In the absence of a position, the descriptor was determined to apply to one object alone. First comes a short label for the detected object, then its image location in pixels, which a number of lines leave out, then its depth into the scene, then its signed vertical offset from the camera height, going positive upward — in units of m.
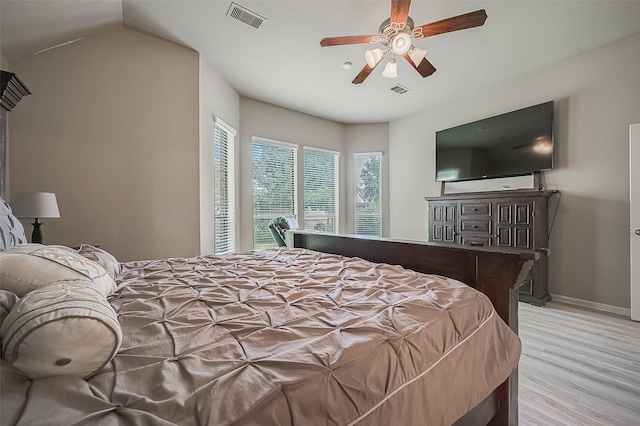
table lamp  2.19 +0.06
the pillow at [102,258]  1.47 -0.25
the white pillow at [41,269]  0.81 -0.18
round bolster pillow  0.54 -0.25
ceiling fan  2.04 +1.42
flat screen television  3.45 +0.90
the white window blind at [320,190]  5.21 +0.42
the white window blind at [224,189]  3.82 +0.33
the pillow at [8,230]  1.21 -0.08
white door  2.75 -0.01
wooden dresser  3.31 -0.14
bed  0.54 -0.36
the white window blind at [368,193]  5.65 +0.37
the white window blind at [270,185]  4.59 +0.46
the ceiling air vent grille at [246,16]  2.53 +1.83
